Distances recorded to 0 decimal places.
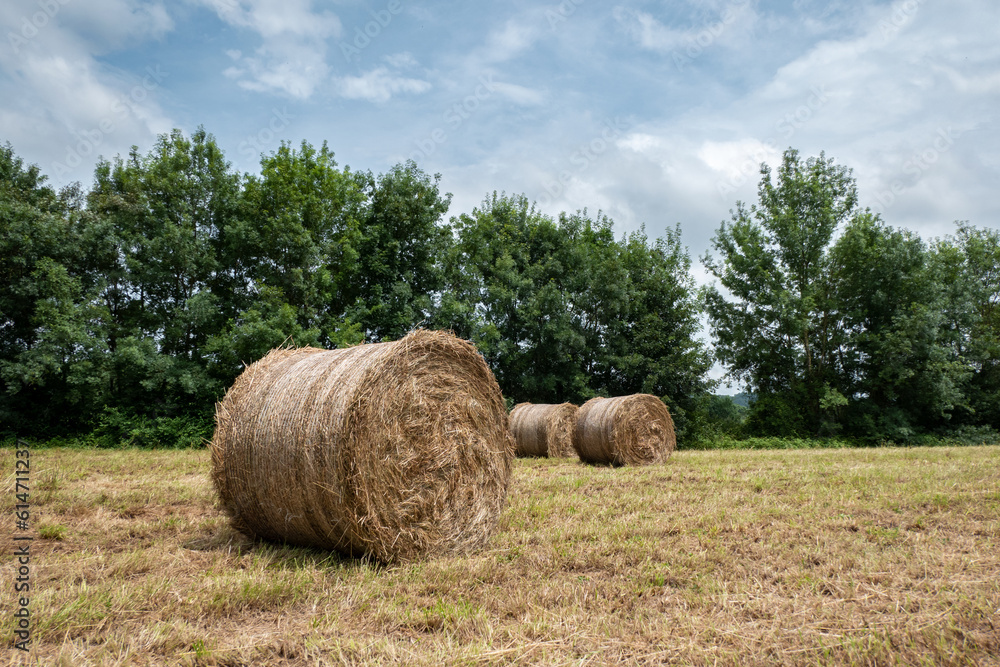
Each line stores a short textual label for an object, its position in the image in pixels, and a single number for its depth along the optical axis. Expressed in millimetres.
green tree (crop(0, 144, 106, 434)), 15133
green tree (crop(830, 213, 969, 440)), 20375
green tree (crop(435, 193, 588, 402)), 20984
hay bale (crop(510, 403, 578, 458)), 13906
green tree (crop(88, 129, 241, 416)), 16406
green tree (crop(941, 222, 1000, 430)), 22375
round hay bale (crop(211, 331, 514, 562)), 4098
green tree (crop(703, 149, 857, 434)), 22422
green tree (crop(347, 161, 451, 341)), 19734
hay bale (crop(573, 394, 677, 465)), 11383
